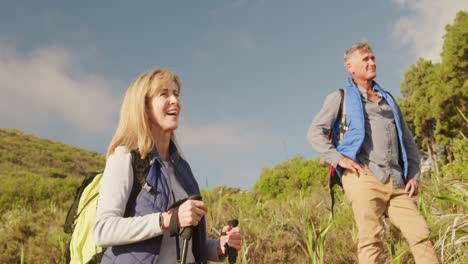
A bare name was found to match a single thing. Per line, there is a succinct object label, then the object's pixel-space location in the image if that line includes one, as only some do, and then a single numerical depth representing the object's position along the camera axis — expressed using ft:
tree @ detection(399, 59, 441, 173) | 80.04
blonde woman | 6.19
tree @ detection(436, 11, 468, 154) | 76.13
